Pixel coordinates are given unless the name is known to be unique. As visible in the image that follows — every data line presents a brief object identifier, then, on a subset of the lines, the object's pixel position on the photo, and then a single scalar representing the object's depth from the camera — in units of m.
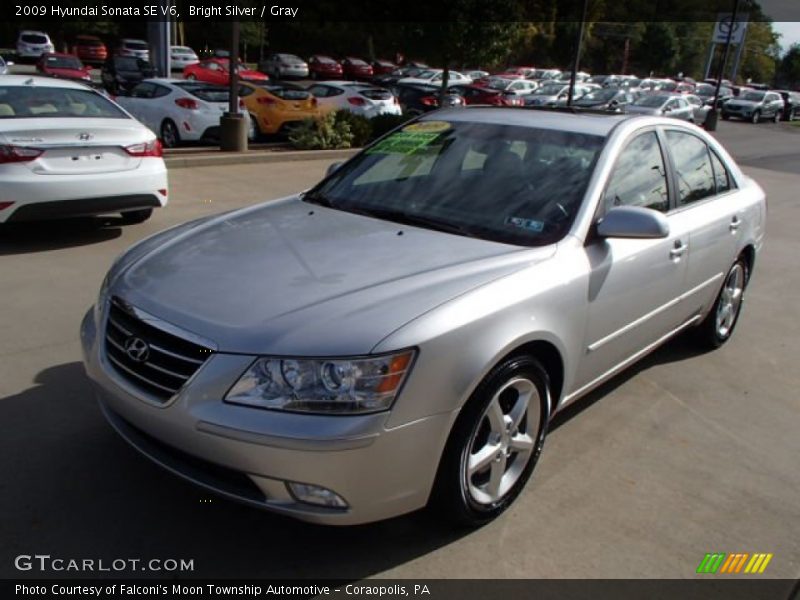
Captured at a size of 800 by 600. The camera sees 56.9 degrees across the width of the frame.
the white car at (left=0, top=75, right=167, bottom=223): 6.12
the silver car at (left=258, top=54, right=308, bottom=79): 43.72
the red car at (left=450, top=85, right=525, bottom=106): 27.52
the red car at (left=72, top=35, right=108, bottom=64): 45.47
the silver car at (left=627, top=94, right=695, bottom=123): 25.91
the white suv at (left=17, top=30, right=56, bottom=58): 43.03
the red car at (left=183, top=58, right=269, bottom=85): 32.31
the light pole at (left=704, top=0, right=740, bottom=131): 28.01
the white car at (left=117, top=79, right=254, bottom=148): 13.85
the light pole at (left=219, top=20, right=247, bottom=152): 12.77
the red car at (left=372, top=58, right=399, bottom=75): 48.67
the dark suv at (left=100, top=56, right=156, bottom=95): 27.22
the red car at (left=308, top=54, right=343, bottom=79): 46.72
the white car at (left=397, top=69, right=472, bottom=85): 40.24
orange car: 15.68
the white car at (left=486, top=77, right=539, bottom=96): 34.81
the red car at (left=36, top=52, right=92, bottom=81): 31.72
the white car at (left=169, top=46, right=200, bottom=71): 41.72
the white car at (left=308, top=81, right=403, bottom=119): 17.95
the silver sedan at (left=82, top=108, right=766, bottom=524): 2.47
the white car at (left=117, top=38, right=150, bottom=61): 40.41
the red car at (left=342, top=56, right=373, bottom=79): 46.88
